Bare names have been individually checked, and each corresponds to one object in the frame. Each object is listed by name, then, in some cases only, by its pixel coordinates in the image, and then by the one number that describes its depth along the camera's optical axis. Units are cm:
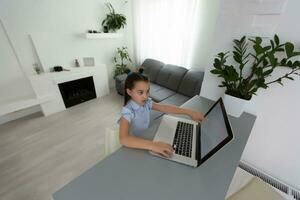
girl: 79
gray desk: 59
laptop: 69
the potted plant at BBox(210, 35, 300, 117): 81
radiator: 110
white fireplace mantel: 238
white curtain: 262
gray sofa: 248
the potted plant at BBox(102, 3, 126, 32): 297
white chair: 118
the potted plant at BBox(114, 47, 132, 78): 349
